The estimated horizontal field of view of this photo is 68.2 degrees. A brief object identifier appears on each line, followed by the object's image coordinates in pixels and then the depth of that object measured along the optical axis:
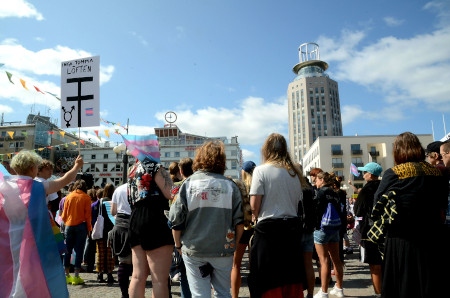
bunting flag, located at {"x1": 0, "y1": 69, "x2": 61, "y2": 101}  9.21
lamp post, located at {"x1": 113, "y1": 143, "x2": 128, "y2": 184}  14.45
